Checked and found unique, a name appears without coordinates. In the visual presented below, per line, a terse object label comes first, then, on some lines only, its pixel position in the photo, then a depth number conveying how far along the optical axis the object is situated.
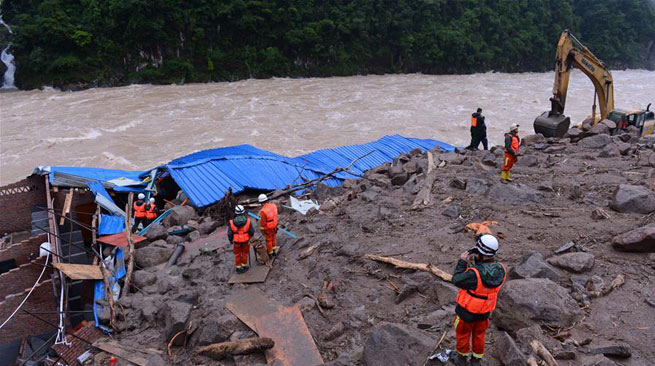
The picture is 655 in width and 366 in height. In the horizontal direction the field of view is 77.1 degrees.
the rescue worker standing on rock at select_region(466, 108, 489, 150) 11.50
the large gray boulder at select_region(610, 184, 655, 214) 5.83
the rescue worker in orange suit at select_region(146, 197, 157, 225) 9.24
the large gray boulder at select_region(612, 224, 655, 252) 4.66
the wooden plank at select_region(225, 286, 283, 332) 5.03
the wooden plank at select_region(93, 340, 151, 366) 4.77
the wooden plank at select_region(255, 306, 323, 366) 4.34
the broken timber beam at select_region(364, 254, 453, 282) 4.92
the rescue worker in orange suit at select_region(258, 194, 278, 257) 6.27
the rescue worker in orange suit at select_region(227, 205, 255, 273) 6.03
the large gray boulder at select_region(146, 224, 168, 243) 8.04
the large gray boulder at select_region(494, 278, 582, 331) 3.89
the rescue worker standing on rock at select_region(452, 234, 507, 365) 3.37
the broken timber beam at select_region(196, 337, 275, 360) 4.42
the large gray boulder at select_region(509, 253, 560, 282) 4.49
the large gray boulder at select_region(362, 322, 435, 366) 3.77
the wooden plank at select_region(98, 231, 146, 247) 7.94
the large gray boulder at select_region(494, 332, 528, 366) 3.40
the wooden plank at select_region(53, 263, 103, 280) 6.42
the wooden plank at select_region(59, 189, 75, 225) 9.12
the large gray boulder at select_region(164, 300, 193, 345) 4.88
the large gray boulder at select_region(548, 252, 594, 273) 4.59
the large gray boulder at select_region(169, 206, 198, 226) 8.75
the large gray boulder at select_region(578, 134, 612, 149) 10.13
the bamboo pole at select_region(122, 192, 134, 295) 6.27
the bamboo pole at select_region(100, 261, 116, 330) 5.42
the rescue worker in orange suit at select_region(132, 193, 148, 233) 9.21
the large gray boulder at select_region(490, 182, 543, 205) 7.14
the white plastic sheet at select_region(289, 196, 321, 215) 8.66
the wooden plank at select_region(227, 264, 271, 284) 5.98
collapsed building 6.56
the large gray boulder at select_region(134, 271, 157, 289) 6.37
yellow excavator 11.26
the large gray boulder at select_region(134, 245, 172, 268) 7.07
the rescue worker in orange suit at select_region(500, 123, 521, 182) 7.74
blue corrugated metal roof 9.80
